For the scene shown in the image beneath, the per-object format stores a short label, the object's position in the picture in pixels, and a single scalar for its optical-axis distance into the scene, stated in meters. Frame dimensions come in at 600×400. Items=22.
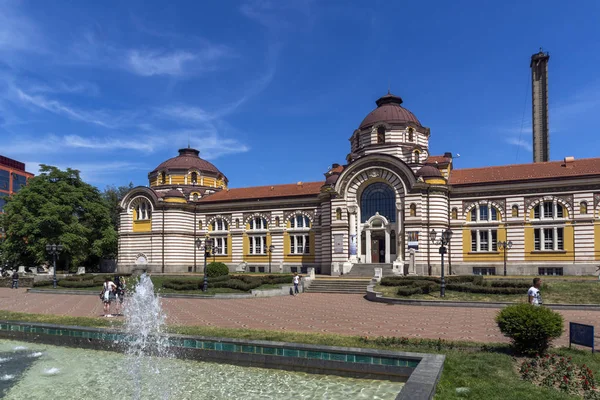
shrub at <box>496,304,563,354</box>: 11.65
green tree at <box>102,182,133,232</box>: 66.44
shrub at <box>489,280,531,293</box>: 26.09
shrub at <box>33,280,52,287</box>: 38.43
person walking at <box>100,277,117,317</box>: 21.70
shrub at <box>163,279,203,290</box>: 32.28
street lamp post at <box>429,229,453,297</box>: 26.56
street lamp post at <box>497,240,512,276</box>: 38.59
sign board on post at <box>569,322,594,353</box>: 12.07
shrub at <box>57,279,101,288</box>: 36.03
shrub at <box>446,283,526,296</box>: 25.72
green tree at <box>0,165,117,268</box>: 46.66
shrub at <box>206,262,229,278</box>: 38.23
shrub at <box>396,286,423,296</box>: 26.95
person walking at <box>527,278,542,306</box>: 15.20
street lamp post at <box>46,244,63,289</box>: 37.75
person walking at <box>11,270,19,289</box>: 40.73
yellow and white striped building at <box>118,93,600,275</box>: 38.22
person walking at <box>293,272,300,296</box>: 32.56
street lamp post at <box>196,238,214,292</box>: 30.90
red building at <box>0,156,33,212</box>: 83.19
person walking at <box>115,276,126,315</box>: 23.23
